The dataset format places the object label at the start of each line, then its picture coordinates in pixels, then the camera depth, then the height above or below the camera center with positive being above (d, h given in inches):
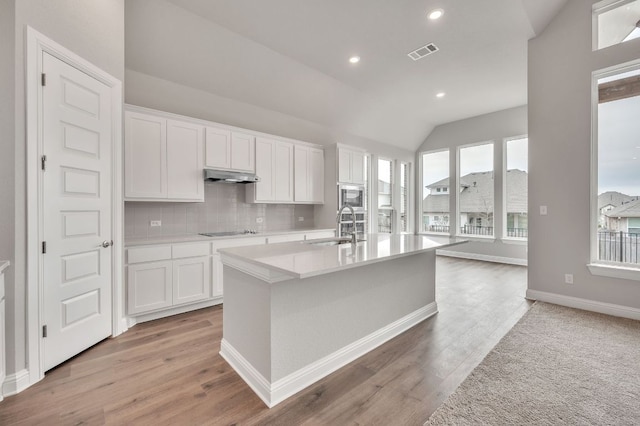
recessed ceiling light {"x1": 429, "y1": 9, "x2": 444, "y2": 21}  120.9 +87.7
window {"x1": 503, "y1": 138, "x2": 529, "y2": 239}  236.2 +21.3
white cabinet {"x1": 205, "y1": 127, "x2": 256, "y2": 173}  147.8 +35.0
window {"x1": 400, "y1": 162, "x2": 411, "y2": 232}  298.8 +15.9
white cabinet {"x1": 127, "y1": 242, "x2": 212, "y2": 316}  115.5 -28.3
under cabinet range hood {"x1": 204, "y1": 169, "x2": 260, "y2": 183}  145.3 +19.8
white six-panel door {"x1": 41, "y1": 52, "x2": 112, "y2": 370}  83.7 +0.6
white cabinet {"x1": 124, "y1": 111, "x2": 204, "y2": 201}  124.3 +25.8
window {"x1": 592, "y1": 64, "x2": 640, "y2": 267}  126.2 +20.2
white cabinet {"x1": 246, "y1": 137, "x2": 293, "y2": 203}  168.9 +25.4
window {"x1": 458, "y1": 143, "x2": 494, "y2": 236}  256.1 +21.5
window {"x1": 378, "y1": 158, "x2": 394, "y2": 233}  275.0 +16.8
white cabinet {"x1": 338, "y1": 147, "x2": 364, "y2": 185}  201.8 +35.4
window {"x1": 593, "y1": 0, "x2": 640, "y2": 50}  123.3 +87.6
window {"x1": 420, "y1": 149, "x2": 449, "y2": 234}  286.4 +23.4
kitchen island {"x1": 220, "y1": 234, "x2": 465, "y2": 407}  69.9 -28.6
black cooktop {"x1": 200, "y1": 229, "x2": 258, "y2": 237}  153.2 -11.9
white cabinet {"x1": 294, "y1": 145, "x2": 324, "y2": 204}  189.6 +26.9
